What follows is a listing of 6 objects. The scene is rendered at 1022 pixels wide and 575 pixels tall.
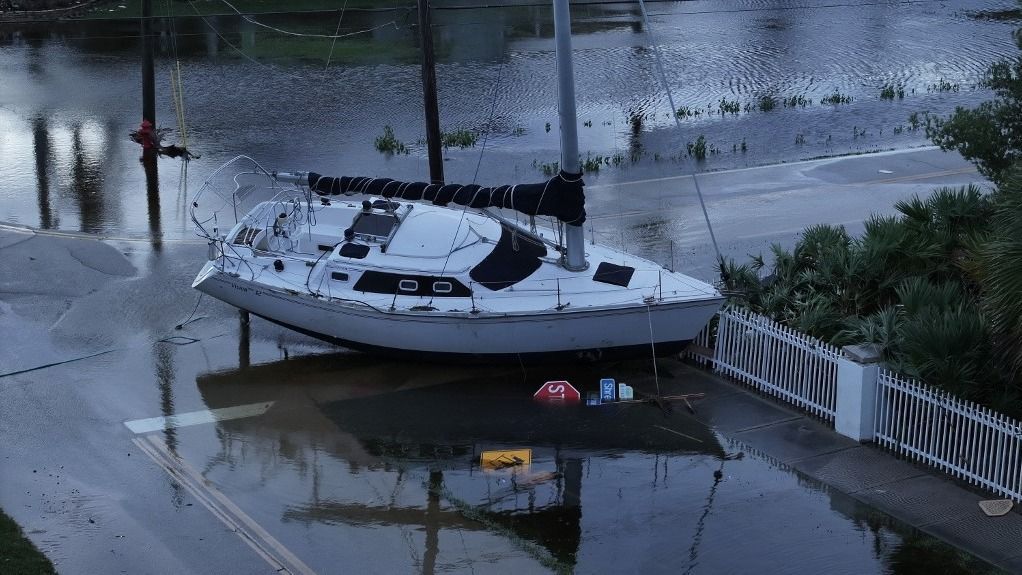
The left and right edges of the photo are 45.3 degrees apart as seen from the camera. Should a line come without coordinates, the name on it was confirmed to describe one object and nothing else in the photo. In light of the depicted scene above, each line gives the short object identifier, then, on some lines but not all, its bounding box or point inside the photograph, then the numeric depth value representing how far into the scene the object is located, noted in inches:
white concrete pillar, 579.8
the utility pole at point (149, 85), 1175.6
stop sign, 642.2
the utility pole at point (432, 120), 879.7
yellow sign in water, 571.2
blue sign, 639.8
